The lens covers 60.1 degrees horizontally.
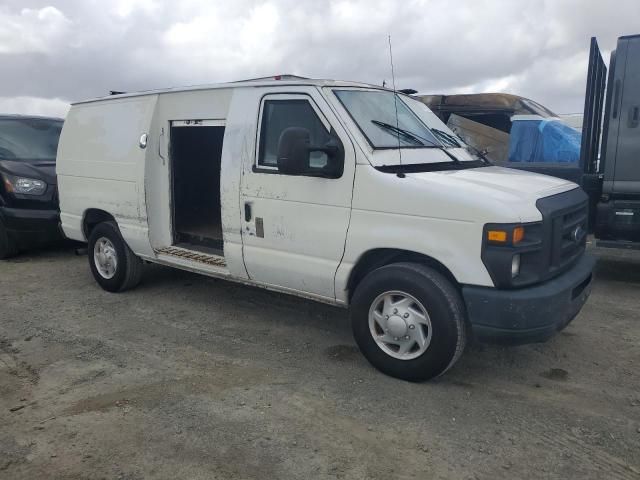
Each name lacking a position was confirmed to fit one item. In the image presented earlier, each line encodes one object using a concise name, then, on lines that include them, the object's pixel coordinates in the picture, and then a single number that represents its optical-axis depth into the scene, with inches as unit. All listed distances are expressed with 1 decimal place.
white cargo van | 136.2
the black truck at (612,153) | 236.8
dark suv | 296.4
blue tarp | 322.0
